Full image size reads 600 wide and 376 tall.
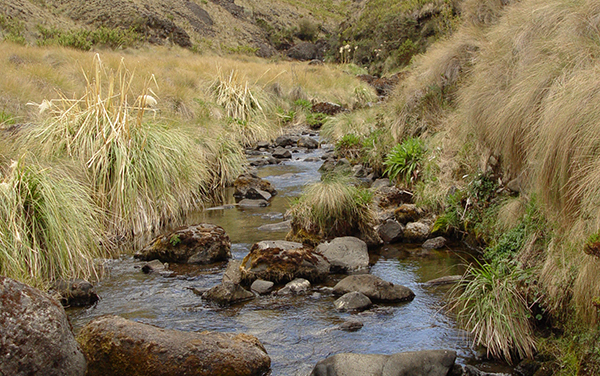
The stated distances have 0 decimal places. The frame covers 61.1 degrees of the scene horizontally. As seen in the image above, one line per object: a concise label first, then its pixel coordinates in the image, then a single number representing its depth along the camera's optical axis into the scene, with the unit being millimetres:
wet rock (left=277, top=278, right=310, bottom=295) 5055
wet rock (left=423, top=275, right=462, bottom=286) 5141
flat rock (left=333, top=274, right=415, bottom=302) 4766
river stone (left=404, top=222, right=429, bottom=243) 6539
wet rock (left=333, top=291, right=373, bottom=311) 4578
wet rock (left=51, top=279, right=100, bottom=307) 4531
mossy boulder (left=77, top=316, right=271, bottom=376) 3354
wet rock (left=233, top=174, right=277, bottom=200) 8844
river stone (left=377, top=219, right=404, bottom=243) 6592
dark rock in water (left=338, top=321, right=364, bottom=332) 4191
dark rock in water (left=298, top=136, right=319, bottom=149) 14133
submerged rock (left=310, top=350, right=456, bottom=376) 3426
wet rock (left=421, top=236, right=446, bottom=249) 6262
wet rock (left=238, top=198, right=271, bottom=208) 8477
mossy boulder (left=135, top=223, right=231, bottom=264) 5922
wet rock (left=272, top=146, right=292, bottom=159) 12609
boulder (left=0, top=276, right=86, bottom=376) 2959
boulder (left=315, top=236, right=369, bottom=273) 5691
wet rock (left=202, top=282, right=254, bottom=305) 4750
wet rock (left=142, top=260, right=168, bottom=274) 5557
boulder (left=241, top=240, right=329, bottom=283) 5309
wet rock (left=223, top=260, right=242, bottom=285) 5254
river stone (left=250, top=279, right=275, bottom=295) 5055
